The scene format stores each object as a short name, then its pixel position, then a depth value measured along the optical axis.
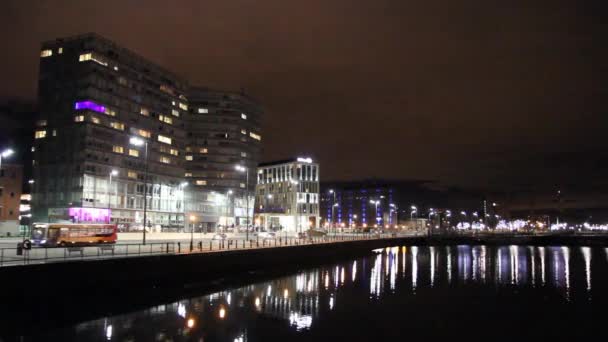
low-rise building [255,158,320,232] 181.88
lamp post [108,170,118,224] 123.44
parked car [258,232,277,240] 100.74
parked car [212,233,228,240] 84.26
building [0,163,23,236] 108.56
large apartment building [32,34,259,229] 120.44
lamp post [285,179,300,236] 181.62
